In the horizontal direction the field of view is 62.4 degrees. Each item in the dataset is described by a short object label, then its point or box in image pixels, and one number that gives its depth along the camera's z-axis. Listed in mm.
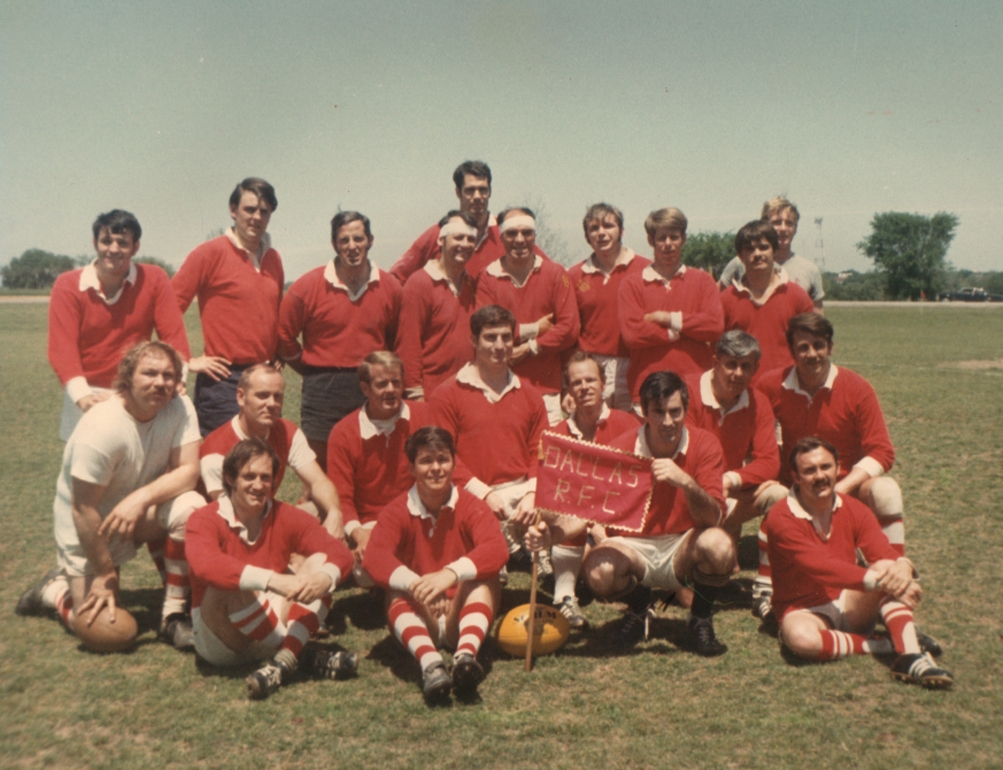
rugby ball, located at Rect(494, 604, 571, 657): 4680
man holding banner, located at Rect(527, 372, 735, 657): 4797
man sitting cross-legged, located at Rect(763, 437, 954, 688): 4367
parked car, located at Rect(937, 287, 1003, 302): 85694
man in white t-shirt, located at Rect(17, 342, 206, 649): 4730
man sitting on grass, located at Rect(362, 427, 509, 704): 4332
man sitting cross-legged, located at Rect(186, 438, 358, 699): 4242
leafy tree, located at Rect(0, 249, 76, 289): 89062
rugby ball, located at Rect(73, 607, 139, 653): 4703
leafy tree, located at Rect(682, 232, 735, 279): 90062
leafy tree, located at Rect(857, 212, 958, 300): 90962
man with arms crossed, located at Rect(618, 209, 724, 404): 6188
